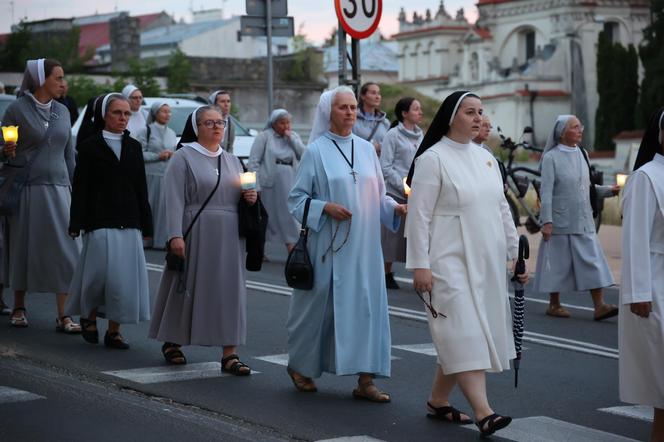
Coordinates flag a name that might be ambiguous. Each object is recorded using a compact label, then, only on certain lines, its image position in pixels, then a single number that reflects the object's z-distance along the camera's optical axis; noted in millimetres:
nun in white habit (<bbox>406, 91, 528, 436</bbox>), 8422
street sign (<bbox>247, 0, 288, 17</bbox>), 22375
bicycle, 20366
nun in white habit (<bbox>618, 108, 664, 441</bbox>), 8070
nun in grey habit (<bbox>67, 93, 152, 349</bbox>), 11344
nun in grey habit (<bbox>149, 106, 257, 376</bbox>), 10414
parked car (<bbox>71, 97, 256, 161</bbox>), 22109
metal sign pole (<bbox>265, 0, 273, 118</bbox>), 22062
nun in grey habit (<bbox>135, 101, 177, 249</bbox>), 18719
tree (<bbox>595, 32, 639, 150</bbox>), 79875
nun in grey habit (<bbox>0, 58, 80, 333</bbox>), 12180
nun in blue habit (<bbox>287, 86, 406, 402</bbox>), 9453
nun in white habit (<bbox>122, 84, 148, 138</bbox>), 18594
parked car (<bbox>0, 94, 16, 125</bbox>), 17484
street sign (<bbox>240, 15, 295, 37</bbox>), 22250
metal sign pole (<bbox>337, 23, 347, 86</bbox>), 16109
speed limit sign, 15469
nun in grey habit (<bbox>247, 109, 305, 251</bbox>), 18312
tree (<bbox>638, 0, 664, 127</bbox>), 69375
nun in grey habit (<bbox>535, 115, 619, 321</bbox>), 14242
